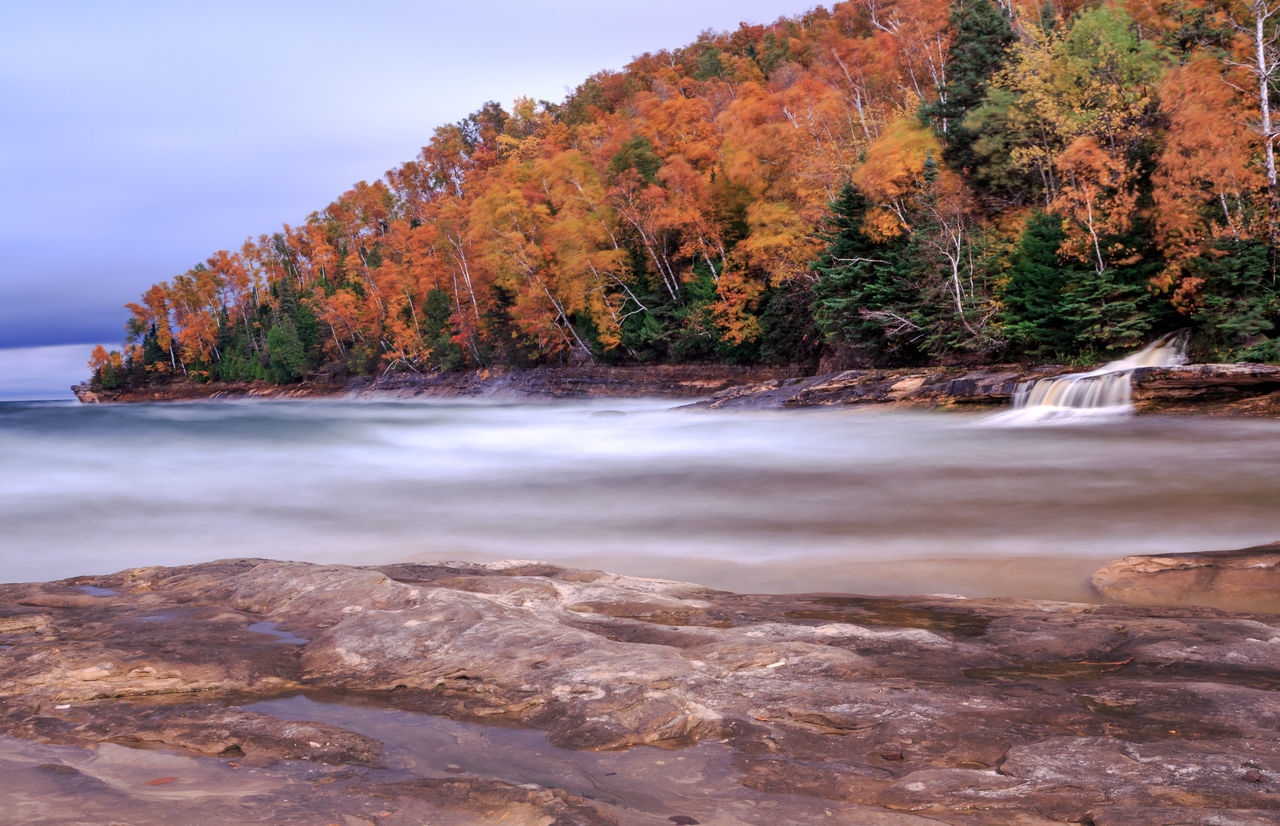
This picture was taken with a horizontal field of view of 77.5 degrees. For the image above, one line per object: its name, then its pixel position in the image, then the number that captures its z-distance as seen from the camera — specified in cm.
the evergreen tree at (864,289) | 2942
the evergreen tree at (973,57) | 3359
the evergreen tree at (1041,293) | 2525
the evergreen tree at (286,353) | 7988
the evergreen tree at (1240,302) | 1997
